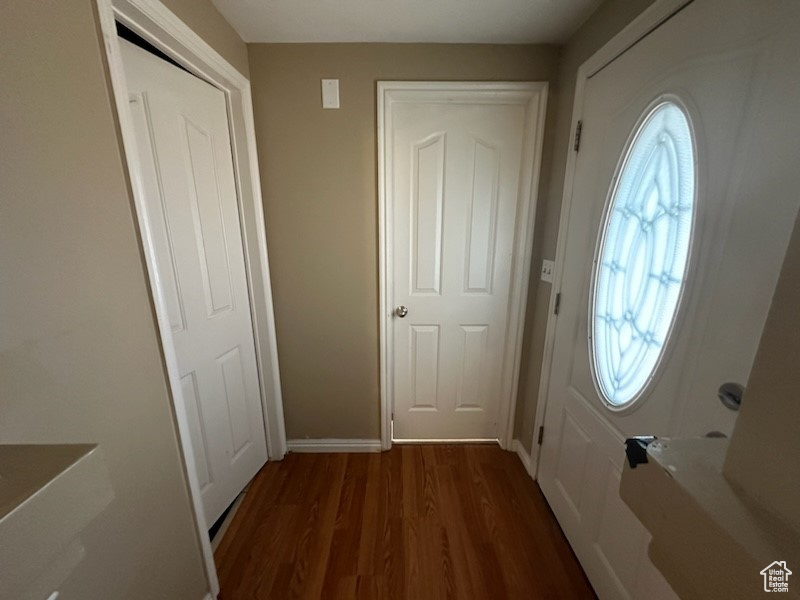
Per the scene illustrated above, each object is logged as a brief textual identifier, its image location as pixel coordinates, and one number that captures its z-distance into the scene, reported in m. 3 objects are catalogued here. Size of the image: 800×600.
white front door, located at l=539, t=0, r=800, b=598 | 0.67
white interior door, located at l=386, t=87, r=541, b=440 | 1.59
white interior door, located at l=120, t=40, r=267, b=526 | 1.09
